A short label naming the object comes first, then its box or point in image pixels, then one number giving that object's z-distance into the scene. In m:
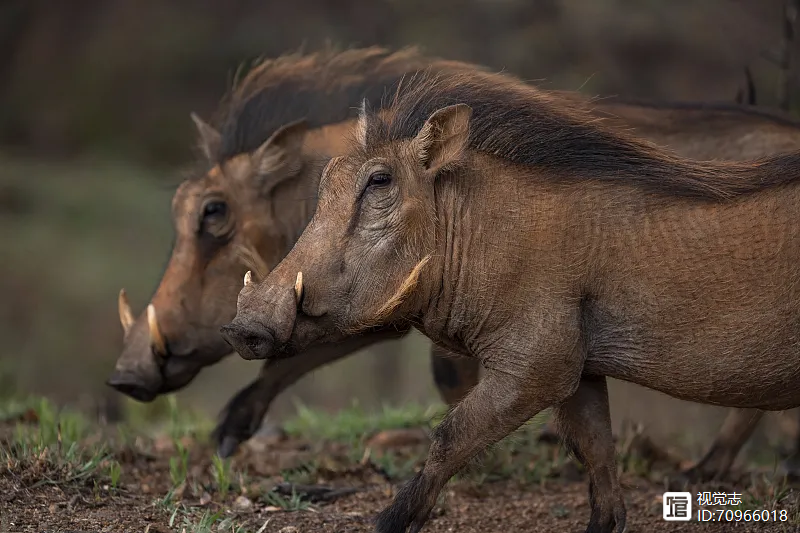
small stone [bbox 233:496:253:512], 7.99
